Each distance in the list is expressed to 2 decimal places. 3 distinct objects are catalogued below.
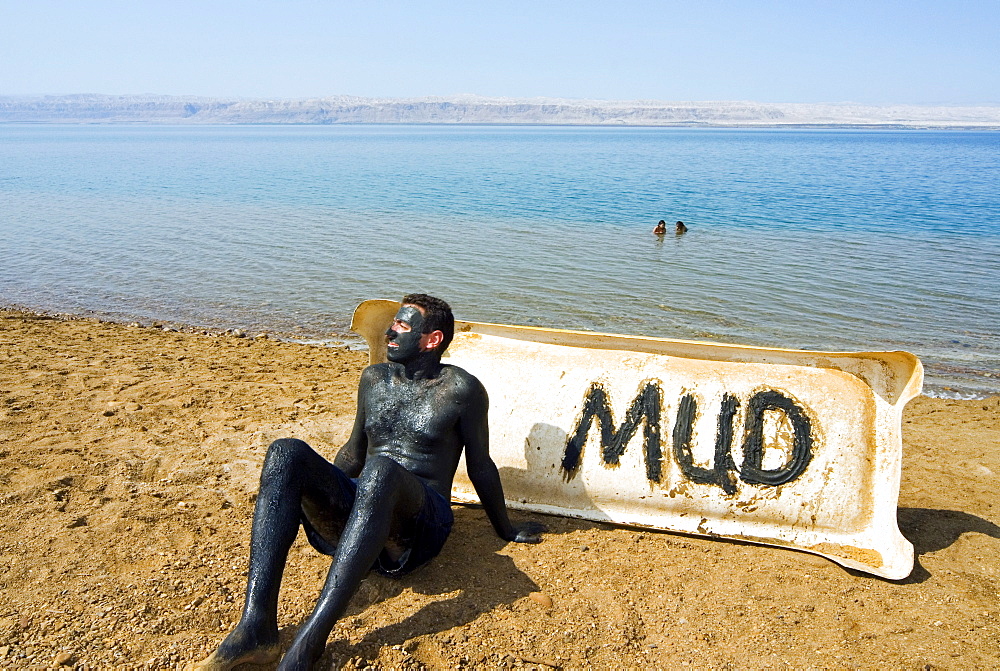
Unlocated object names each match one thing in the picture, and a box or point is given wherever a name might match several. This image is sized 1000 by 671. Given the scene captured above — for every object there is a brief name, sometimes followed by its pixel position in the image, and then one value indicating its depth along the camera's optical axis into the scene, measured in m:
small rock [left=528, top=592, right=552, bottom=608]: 4.04
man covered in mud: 3.24
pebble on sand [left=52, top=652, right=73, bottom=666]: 3.36
